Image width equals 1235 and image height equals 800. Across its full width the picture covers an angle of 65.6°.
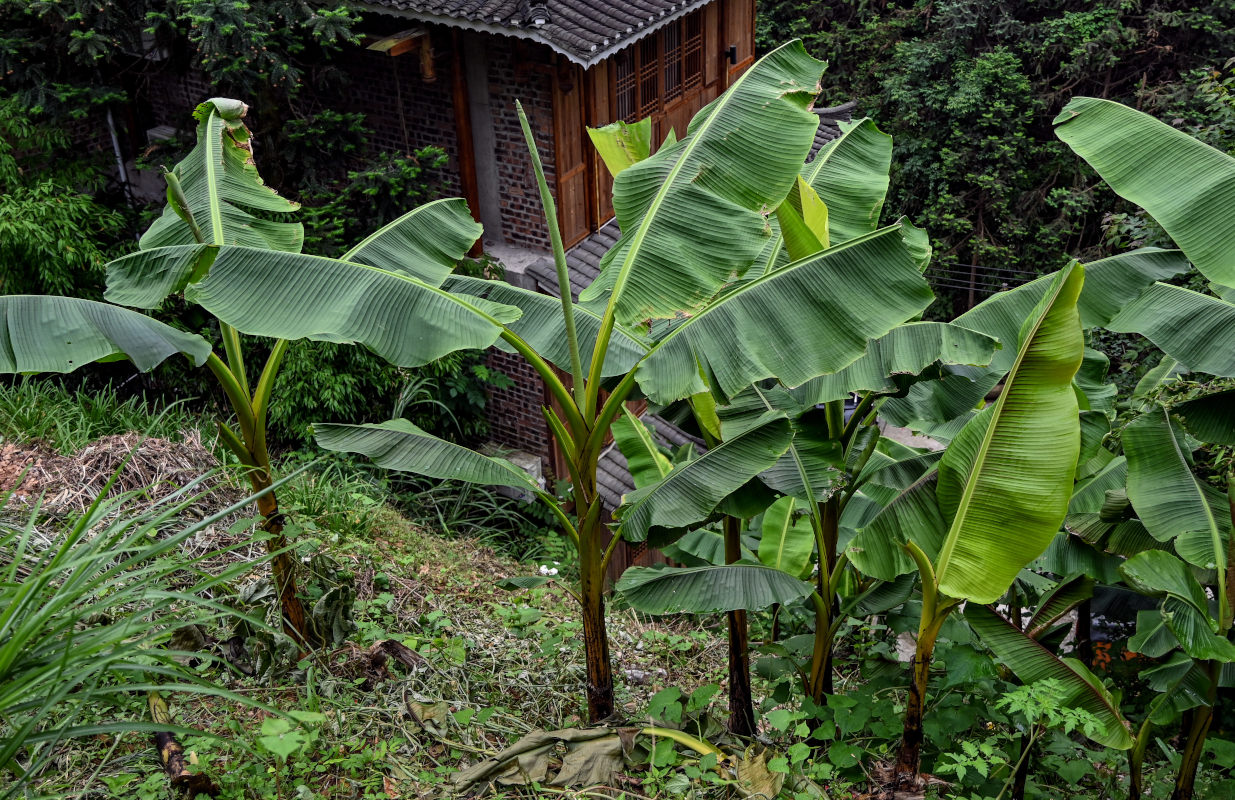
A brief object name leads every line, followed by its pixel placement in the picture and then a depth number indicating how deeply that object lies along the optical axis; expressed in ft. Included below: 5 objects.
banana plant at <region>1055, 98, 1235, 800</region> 13.32
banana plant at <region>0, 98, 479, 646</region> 12.05
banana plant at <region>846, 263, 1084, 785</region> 11.48
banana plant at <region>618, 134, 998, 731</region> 13.50
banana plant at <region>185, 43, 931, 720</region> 12.52
